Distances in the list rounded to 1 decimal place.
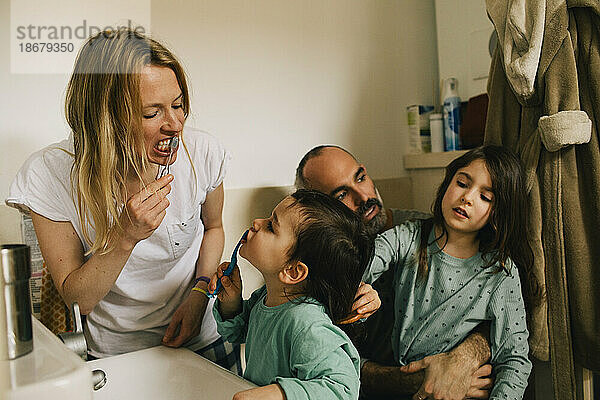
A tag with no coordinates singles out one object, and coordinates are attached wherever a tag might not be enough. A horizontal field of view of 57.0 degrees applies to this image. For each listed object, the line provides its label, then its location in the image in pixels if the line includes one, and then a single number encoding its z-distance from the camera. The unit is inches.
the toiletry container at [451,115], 55.2
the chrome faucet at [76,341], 27.4
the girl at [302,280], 31.6
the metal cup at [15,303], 14.9
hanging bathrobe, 42.0
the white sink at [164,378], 33.6
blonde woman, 32.9
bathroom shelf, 55.4
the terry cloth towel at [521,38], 42.1
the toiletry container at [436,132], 56.1
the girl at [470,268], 43.0
